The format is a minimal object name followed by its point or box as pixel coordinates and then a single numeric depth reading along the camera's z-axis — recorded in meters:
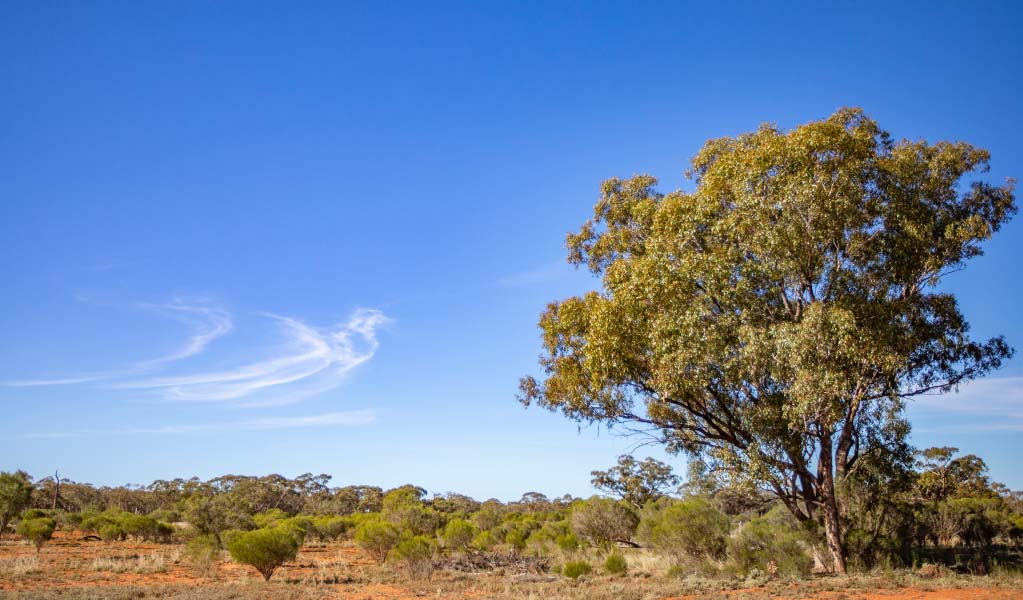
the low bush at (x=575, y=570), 18.62
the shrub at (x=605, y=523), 27.56
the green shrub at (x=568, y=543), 25.52
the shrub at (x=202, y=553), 22.61
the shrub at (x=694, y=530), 18.78
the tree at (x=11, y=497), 35.47
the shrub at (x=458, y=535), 30.04
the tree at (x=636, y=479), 44.62
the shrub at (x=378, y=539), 25.69
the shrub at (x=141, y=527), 35.31
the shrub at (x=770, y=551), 16.03
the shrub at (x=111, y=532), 35.06
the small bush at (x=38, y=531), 27.95
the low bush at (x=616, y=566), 19.23
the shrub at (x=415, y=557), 21.56
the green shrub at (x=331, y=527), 42.12
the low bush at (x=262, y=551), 20.34
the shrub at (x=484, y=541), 31.13
